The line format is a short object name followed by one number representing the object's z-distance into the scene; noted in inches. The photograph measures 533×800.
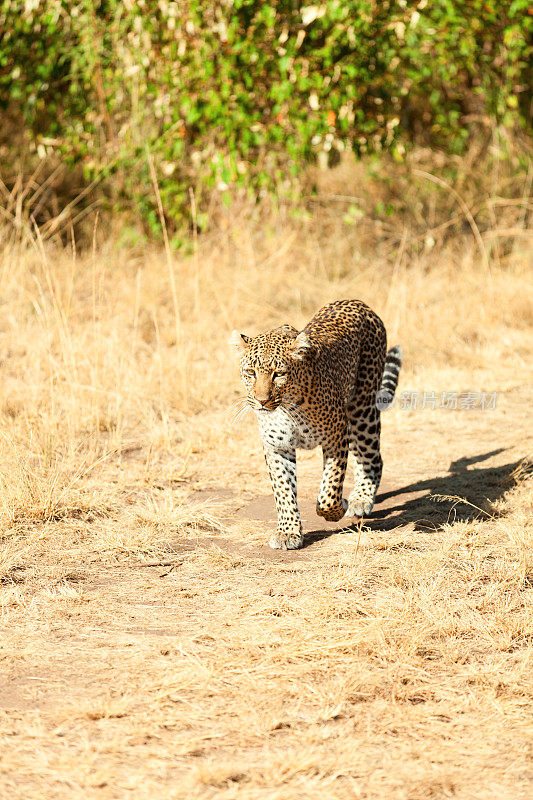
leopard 347.6
